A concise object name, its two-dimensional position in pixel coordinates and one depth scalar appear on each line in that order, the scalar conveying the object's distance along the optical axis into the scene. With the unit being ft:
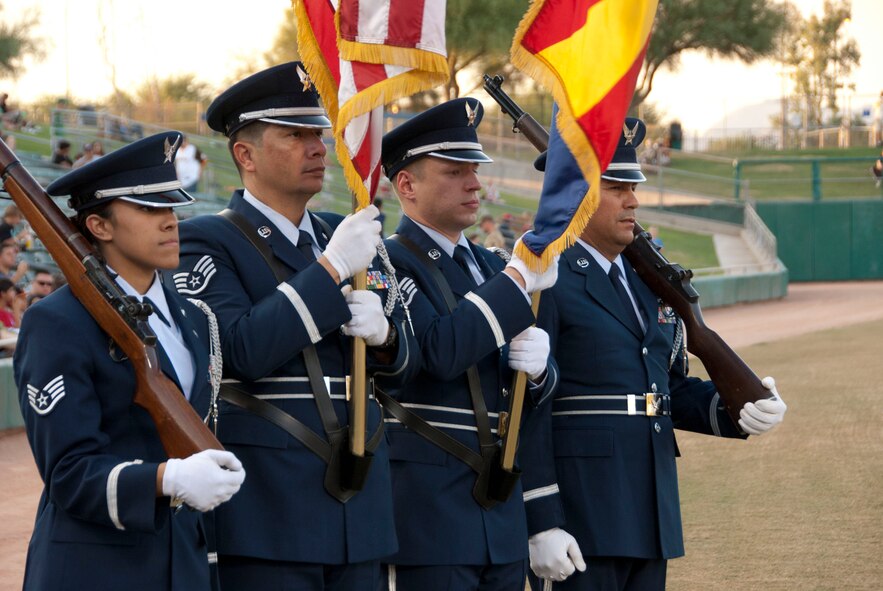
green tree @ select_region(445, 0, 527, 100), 159.53
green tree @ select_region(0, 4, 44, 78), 148.56
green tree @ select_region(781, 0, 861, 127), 220.84
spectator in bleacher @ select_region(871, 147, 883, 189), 117.29
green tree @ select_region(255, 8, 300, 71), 168.33
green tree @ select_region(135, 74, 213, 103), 180.75
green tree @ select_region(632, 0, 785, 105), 171.94
